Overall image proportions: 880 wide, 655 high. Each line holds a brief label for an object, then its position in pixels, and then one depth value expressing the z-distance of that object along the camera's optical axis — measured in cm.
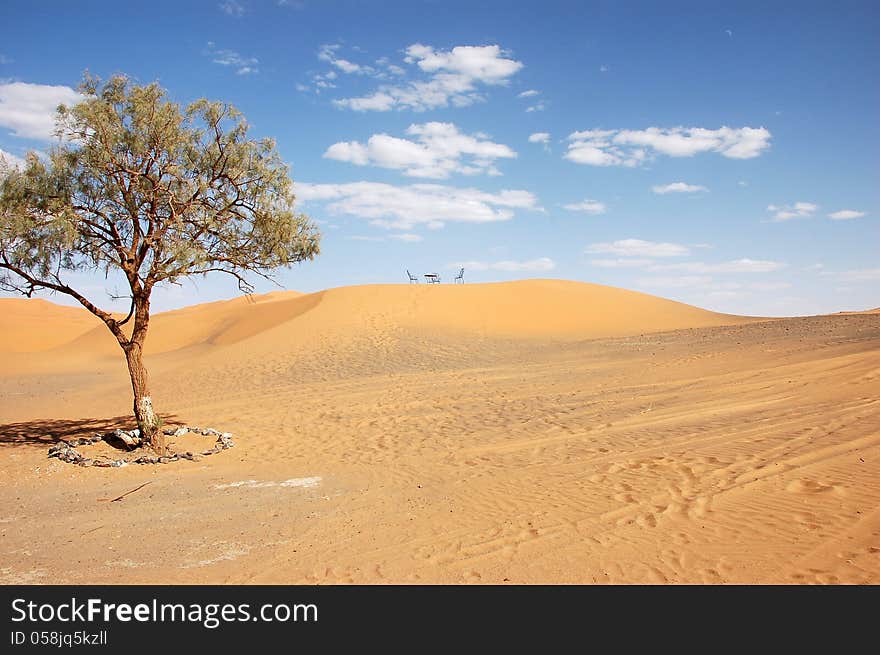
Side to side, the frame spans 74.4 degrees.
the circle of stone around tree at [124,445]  1054
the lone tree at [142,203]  1031
